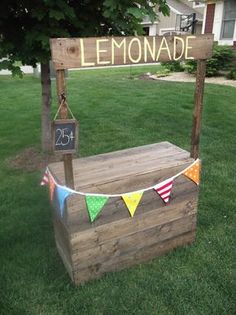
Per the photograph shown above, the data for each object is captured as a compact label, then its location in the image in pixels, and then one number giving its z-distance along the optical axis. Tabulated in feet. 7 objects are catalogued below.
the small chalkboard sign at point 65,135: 5.96
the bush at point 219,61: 31.16
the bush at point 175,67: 35.99
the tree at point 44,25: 9.04
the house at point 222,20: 37.00
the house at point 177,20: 69.32
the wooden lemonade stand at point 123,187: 6.25
